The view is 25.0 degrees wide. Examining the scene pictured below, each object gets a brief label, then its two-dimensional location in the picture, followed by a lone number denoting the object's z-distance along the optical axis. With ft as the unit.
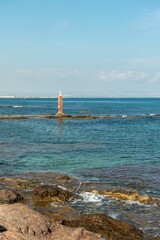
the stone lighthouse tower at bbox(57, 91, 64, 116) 323.78
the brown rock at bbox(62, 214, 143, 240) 50.92
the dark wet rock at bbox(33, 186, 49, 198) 75.56
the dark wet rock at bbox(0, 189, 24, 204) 67.09
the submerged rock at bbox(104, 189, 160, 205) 75.97
